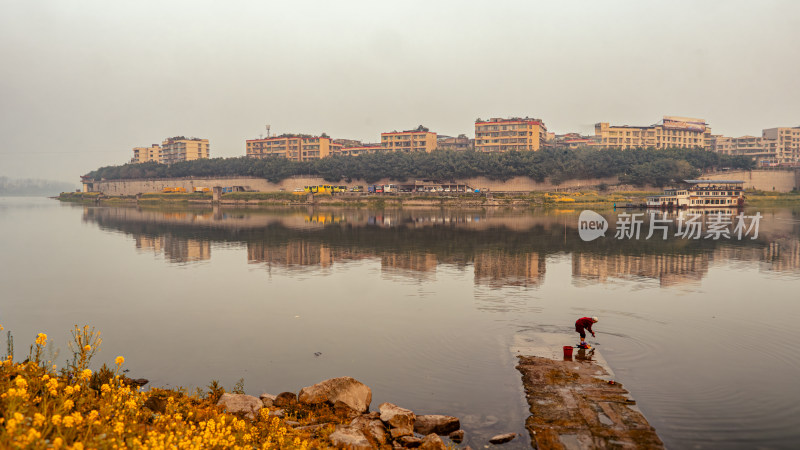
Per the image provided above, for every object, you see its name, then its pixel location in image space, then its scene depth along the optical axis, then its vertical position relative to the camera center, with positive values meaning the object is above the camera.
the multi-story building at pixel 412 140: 183.75 +18.53
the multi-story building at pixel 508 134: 162.25 +17.95
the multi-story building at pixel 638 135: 189.50 +20.39
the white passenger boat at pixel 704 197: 110.06 -1.24
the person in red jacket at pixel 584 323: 17.77 -4.42
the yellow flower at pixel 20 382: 7.79 -2.73
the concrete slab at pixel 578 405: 11.23 -5.17
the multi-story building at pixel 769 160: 168.93 +10.55
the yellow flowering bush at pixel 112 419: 6.89 -3.48
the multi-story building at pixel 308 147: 196.50 +17.64
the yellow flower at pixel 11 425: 6.07 -2.63
